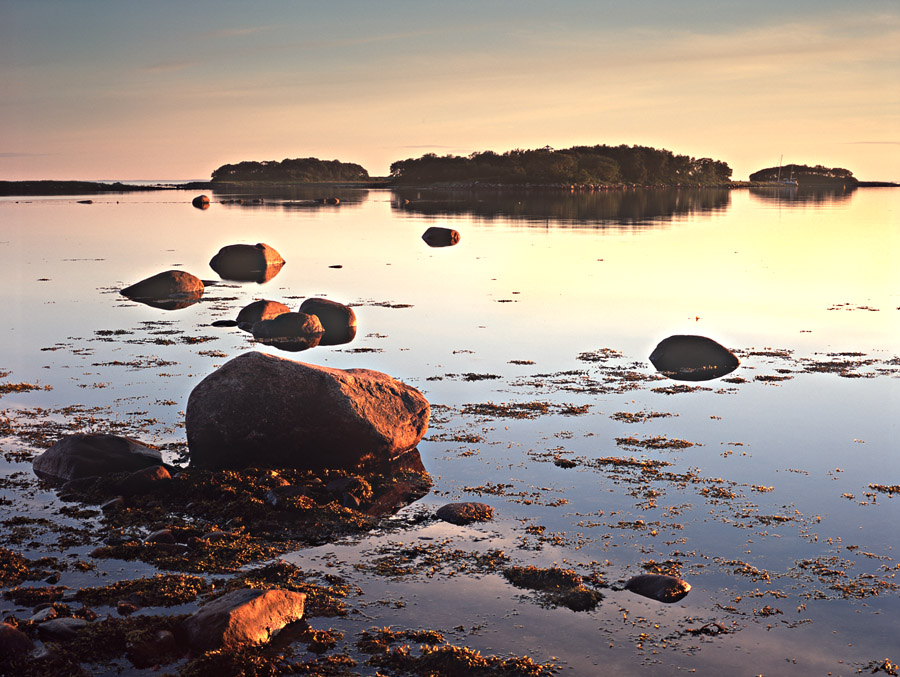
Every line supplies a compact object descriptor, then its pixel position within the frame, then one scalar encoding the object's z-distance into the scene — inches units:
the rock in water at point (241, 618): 325.1
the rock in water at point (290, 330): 968.6
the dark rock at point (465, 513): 457.1
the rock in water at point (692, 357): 813.2
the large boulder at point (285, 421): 536.7
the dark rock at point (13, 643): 316.8
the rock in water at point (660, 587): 370.6
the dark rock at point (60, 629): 331.6
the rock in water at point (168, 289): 1304.1
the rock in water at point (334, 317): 1005.2
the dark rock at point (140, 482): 489.7
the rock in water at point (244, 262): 1637.6
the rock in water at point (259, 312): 1055.0
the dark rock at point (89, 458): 509.7
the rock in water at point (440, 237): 2320.9
